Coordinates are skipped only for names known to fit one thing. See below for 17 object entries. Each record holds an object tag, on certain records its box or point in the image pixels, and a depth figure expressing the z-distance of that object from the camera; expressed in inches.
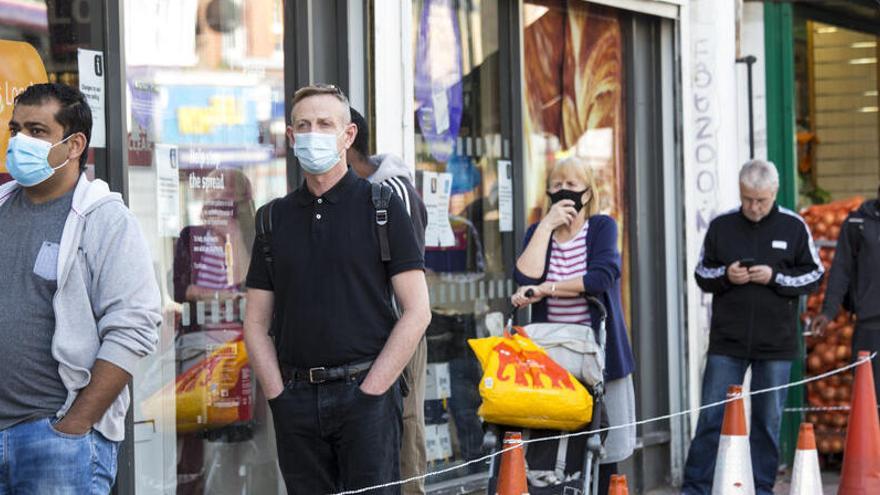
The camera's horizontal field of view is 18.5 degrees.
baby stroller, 453.5
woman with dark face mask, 485.4
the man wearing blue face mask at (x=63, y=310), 299.6
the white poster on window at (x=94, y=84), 434.6
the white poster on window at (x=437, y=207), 578.1
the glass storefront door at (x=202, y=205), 461.1
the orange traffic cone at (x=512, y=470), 406.8
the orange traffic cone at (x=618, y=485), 388.5
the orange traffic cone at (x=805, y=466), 541.2
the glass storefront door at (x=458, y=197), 578.8
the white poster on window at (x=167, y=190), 463.8
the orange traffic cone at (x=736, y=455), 537.2
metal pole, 729.9
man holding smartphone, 587.9
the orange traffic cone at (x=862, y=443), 573.4
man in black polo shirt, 346.9
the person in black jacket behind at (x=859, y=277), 656.0
